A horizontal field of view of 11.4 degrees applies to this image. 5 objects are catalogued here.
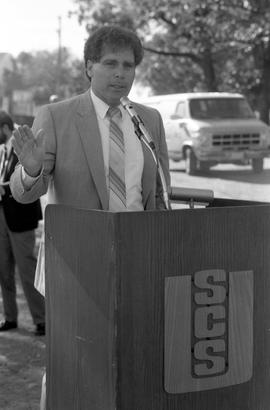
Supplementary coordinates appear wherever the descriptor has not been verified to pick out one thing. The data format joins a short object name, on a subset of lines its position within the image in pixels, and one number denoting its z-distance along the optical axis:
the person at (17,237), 10.45
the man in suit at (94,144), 4.56
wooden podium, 3.66
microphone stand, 4.47
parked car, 32.67
